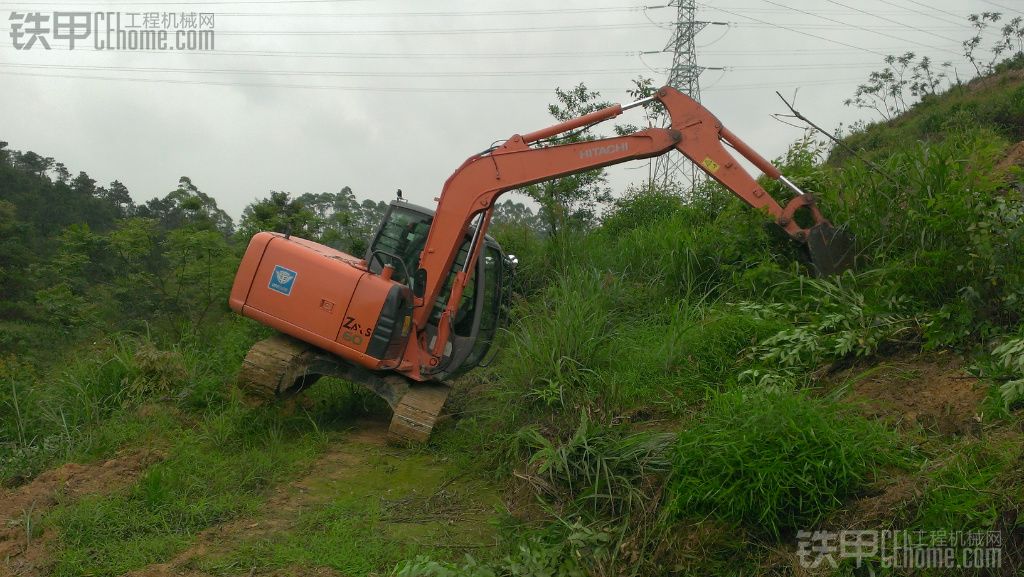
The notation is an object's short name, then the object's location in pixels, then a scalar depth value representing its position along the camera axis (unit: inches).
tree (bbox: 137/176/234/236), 473.1
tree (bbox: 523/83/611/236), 477.7
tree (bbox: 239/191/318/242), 488.1
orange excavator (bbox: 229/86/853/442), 264.2
